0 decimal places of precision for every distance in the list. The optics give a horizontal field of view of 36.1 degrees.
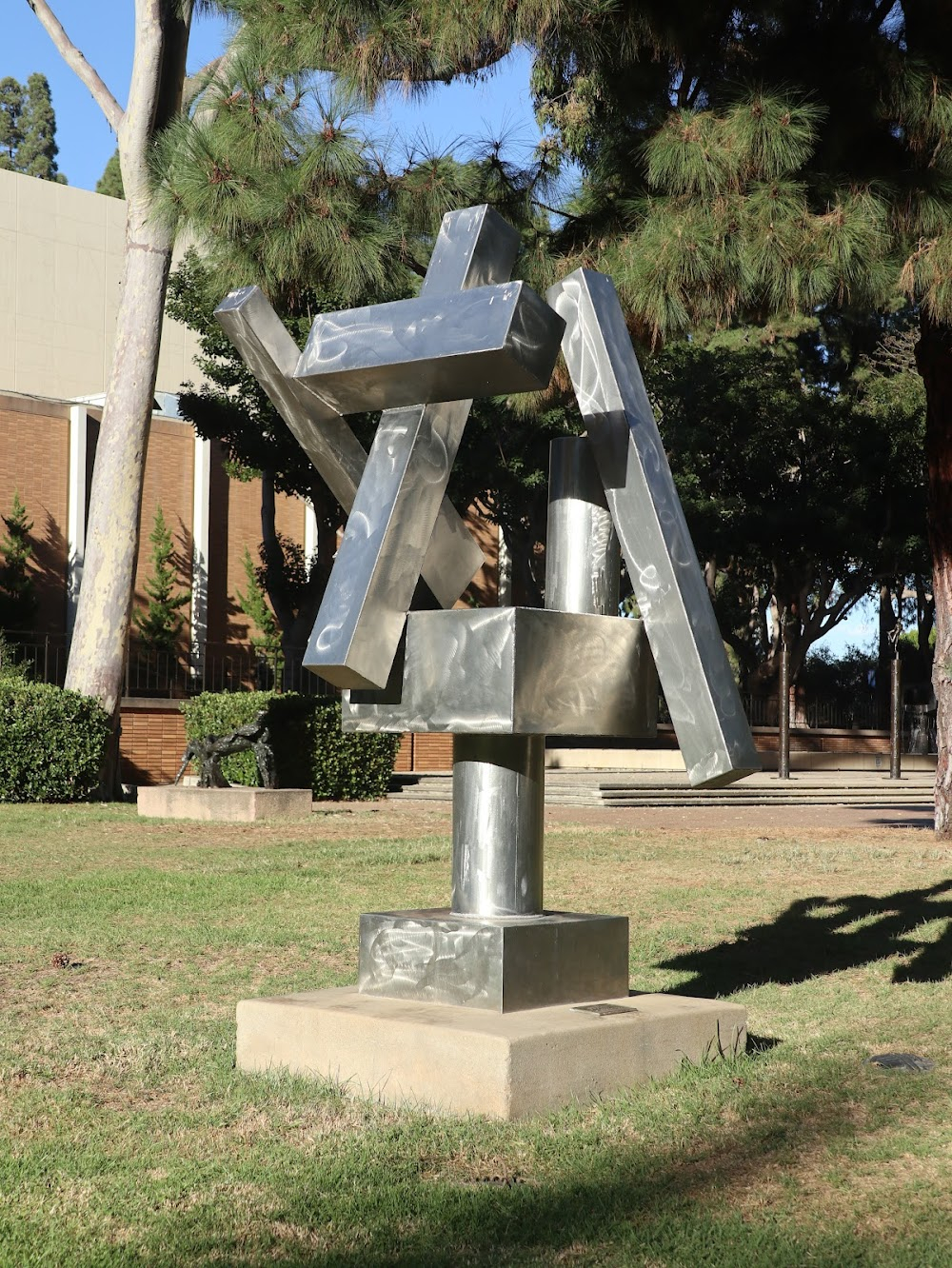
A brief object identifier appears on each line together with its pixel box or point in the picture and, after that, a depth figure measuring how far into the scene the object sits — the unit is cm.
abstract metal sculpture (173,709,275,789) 1578
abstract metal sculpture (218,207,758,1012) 443
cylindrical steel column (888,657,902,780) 2572
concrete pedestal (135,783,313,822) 1473
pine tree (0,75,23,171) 6250
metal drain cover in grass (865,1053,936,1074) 490
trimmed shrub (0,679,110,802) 1588
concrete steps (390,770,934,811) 1945
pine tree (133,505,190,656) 2841
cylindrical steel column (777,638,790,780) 2369
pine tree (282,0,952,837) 916
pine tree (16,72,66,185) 6175
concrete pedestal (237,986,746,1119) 409
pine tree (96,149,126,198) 5072
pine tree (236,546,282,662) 3006
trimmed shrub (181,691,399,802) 1772
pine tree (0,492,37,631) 2550
